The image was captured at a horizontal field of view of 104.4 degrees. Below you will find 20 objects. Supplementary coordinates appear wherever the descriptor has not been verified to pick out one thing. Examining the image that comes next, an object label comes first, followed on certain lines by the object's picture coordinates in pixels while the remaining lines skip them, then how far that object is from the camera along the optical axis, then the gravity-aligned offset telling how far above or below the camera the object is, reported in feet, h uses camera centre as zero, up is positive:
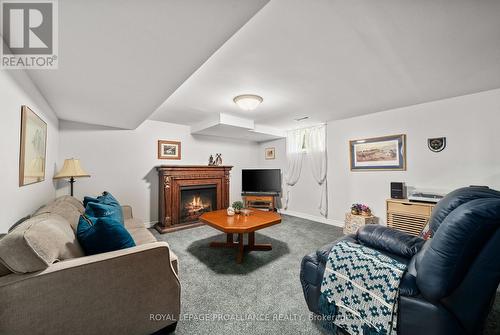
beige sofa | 3.29 -2.23
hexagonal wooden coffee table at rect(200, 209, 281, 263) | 8.13 -2.34
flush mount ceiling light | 8.95 +3.32
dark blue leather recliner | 3.21 -1.84
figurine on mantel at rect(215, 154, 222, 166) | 16.54 +0.95
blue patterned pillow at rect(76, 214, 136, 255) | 4.48 -1.55
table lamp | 9.12 +0.06
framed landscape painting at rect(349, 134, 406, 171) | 11.20 +1.09
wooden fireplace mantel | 12.60 -0.87
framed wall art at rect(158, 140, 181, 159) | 13.97 +1.61
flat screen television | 16.80 -0.81
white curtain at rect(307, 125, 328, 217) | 14.62 +0.92
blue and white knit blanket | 3.64 -2.45
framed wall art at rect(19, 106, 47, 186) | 5.45 +0.77
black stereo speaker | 10.61 -1.07
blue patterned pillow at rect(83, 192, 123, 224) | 5.90 -1.23
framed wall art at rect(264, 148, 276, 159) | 18.62 +1.75
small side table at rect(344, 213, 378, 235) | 11.23 -2.97
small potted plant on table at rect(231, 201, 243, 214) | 10.27 -1.91
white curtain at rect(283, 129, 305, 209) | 16.34 +1.23
